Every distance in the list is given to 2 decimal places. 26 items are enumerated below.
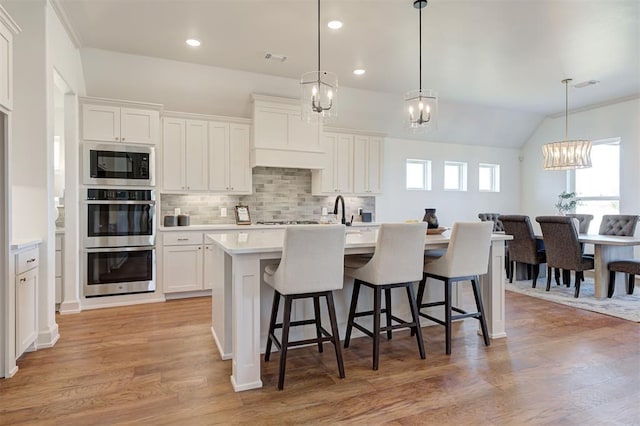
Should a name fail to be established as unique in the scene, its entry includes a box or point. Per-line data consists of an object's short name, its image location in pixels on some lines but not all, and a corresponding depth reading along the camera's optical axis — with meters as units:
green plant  6.84
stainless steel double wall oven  4.20
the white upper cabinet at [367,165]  5.96
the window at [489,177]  7.72
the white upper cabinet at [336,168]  5.71
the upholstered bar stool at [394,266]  2.62
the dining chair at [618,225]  5.01
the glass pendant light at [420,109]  3.37
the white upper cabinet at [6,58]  2.38
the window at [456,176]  7.37
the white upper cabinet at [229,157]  5.02
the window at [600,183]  6.34
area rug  3.98
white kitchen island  2.34
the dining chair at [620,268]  4.35
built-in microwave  4.20
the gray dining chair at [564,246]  4.53
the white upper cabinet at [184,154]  4.80
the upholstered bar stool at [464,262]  2.87
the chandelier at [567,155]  5.02
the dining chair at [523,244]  5.10
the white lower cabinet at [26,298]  2.59
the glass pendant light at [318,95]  3.08
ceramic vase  3.42
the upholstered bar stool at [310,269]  2.30
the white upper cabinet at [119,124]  4.21
